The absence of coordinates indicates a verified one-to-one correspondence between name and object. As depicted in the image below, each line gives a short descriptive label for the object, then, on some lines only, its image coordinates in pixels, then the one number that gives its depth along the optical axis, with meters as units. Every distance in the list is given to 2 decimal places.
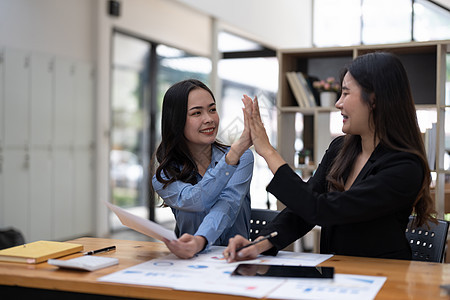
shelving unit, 3.96
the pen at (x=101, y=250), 1.90
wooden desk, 1.40
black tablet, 1.53
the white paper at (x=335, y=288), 1.32
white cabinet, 5.44
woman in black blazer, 1.75
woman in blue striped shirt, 2.11
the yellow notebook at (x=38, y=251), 1.76
